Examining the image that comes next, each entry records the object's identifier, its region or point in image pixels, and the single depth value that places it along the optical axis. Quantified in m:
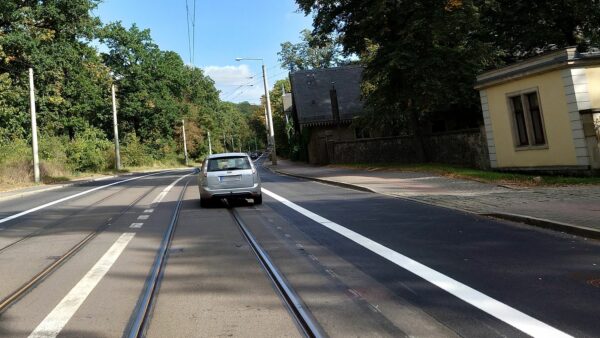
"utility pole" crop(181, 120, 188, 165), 79.06
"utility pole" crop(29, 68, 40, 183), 30.48
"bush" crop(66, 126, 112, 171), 45.12
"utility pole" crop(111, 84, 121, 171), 48.46
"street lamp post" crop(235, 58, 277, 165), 43.33
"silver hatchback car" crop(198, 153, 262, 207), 14.22
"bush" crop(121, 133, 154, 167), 58.55
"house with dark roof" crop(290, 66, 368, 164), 43.44
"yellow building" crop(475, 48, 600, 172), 15.98
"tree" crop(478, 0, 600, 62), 24.94
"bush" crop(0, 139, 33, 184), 30.29
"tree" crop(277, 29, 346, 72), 82.69
